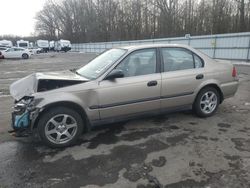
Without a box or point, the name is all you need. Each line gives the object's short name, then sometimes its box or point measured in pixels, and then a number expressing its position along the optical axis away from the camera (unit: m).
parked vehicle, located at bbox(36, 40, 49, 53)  58.46
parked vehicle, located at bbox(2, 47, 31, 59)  29.50
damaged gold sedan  3.50
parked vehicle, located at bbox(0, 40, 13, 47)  52.32
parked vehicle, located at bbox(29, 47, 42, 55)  49.05
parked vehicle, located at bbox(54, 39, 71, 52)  56.16
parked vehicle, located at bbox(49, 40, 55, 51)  61.77
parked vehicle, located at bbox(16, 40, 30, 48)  50.44
